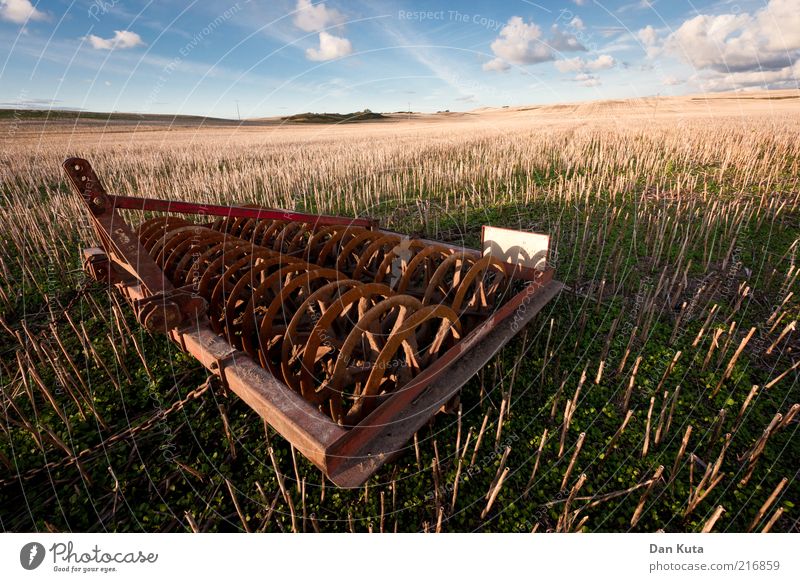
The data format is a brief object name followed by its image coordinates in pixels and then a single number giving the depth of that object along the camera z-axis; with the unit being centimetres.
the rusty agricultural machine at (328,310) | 232
